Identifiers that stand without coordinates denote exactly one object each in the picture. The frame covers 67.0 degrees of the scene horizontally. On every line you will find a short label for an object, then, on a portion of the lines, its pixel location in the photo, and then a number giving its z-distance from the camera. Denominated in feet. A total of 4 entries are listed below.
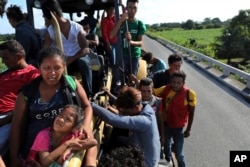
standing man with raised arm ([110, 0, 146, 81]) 10.29
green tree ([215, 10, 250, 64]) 95.03
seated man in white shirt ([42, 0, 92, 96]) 7.80
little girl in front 4.80
